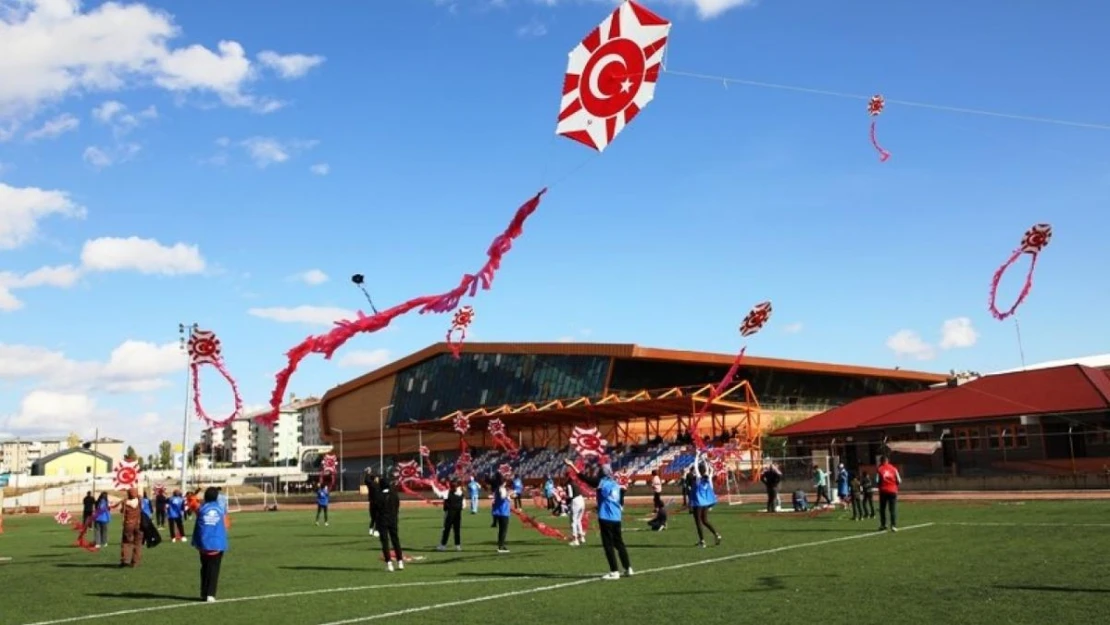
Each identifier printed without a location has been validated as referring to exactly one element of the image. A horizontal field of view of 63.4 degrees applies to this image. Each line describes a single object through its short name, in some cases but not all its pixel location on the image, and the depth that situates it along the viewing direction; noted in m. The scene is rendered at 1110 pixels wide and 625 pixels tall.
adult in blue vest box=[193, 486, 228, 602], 13.14
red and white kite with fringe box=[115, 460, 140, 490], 25.06
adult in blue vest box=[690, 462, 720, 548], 18.45
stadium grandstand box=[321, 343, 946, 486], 59.47
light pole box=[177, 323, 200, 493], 52.31
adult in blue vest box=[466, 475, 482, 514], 42.59
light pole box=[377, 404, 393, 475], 90.90
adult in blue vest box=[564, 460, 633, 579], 13.62
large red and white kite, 10.23
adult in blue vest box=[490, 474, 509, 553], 20.05
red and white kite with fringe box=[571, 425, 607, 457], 20.80
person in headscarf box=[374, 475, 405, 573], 16.38
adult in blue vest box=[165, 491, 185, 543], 28.33
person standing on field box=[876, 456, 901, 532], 19.67
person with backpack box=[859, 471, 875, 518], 25.08
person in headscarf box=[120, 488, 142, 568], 19.61
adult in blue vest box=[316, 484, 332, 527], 35.19
